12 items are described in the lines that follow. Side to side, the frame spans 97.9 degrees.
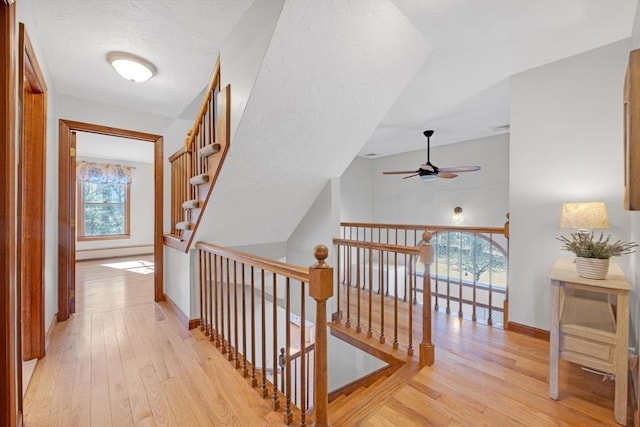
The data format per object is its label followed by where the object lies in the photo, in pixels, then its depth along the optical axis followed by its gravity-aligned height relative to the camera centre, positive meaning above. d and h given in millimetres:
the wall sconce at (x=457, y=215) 5469 -65
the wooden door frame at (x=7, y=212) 1146 -17
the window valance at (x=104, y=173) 6406 +859
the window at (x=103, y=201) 6438 +191
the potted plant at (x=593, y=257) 1615 -265
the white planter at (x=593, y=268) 1610 -322
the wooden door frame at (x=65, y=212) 2859 -36
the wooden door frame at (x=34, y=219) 2045 -80
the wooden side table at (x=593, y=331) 1498 -675
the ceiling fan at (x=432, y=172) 4202 +601
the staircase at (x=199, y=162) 2115 +448
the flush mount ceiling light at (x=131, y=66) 2295 +1207
